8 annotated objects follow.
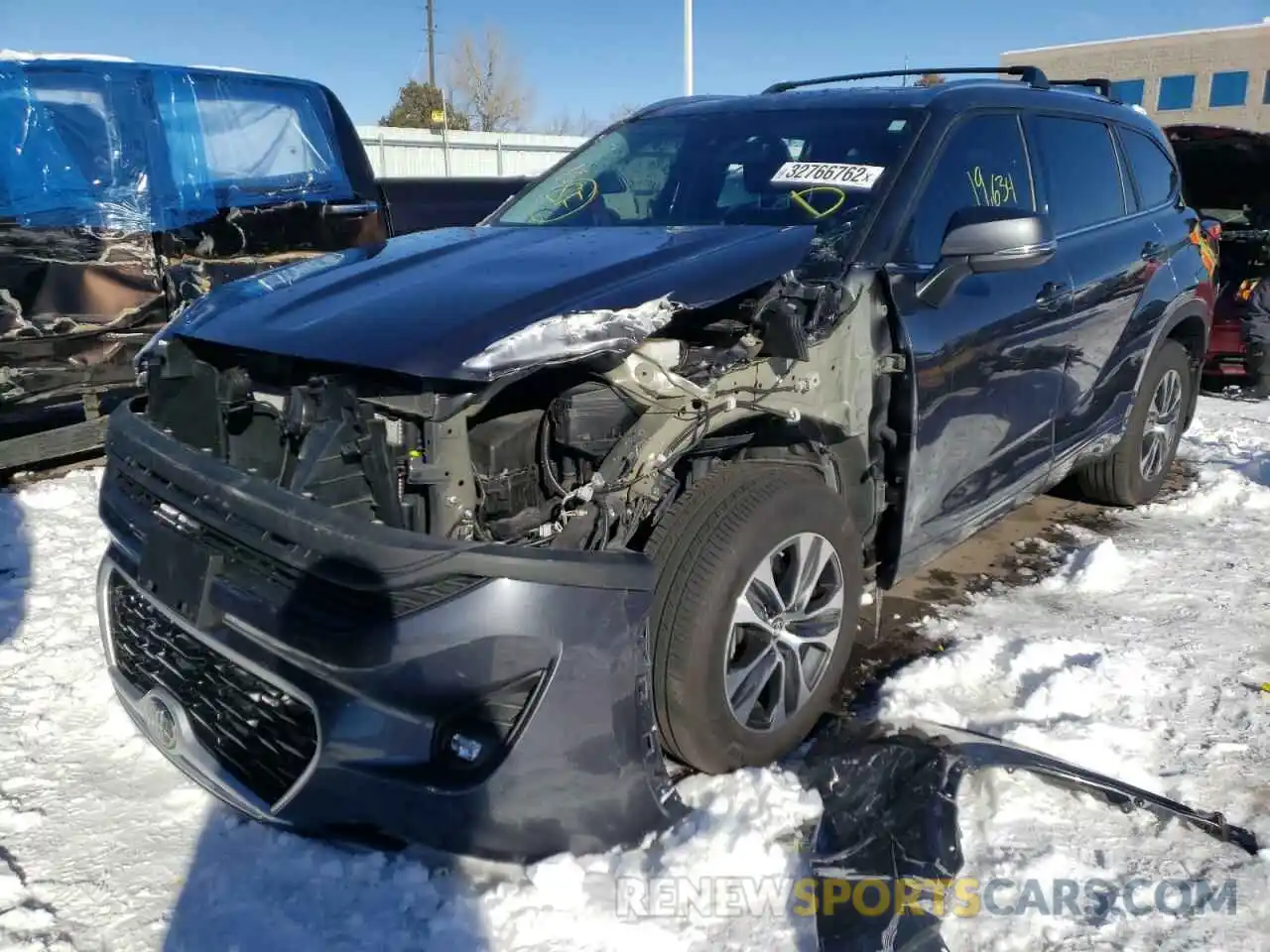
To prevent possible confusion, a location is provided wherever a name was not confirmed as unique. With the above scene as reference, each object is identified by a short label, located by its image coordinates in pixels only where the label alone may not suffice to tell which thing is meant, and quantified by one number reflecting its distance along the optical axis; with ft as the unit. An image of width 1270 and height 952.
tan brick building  130.21
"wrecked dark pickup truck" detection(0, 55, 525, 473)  16.38
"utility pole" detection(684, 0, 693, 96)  44.04
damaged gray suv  6.60
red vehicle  24.86
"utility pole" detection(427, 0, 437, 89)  145.03
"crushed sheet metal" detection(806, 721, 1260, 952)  6.93
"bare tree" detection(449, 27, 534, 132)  153.48
